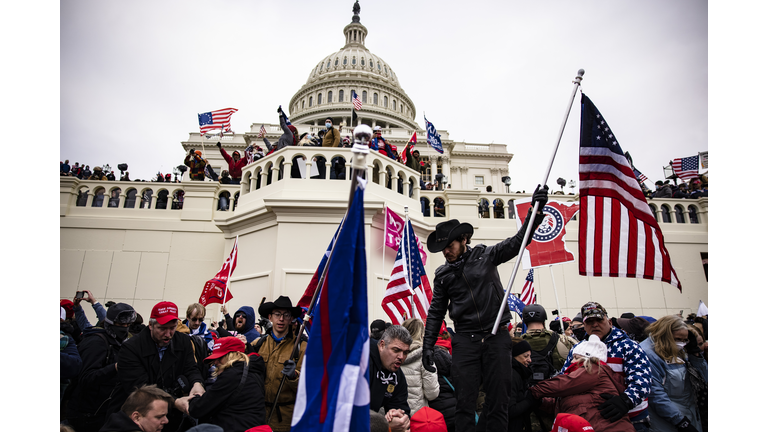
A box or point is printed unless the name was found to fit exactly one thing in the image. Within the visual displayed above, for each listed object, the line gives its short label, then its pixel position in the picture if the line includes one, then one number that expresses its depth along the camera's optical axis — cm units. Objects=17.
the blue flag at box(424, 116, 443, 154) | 1692
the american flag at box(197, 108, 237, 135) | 1970
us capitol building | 1032
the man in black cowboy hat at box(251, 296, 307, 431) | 382
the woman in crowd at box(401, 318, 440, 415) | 436
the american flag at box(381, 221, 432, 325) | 741
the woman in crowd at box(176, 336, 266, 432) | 346
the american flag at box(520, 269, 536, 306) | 995
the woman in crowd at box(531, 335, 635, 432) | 337
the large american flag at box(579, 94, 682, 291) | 435
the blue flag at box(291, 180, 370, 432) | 236
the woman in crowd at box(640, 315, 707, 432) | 387
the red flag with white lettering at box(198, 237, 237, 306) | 940
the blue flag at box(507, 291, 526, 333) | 911
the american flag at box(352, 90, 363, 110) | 2283
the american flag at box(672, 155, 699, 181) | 1884
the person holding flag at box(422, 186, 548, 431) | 354
